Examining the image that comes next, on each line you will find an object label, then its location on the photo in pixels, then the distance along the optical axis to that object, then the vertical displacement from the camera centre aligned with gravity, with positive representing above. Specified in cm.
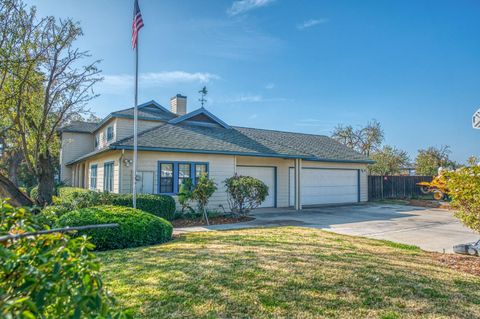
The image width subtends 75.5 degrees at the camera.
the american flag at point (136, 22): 973 +483
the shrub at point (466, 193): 579 -32
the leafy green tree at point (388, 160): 2622 +139
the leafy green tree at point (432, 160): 2406 +131
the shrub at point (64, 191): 1556 -86
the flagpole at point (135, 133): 998 +138
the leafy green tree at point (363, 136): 2995 +388
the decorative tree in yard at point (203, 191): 1127 -56
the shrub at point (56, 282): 148 -53
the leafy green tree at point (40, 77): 1027 +359
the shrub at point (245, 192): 1206 -64
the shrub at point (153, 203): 1075 -98
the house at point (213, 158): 1249 +84
